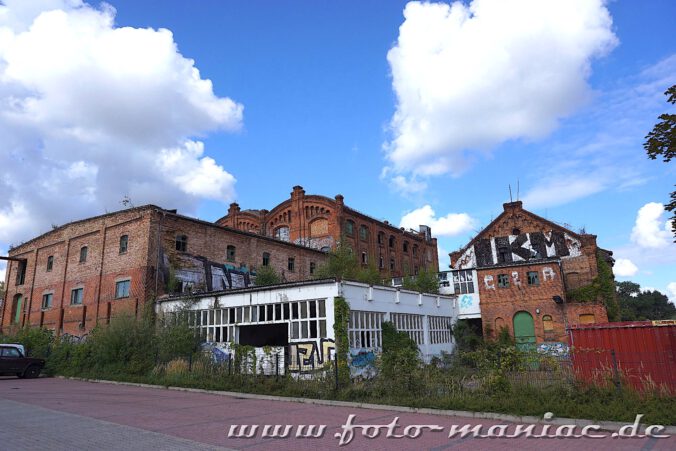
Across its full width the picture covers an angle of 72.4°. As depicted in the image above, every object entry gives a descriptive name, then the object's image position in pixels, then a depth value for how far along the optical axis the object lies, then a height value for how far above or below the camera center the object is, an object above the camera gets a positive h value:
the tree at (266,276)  31.50 +4.65
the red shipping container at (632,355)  11.64 -0.51
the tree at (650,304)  80.12 +5.21
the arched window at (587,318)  29.95 +1.17
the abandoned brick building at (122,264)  26.77 +5.43
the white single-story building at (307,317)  18.97 +1.24
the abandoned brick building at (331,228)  44.75 +11.69
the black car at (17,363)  22.80 -0.50
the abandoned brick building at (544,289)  30.56 +3.35
